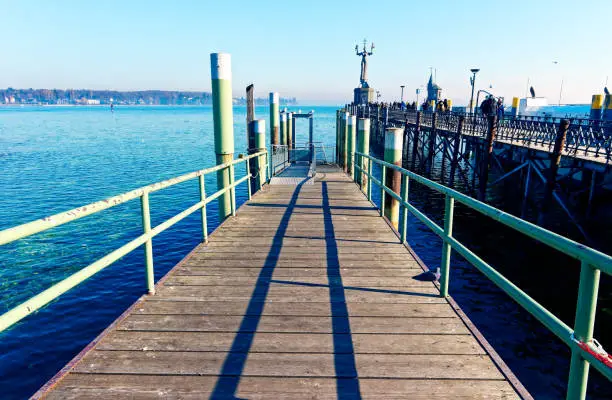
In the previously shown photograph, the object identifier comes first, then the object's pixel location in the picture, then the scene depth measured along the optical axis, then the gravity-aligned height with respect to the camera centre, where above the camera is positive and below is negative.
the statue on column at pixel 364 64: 63.03 +9.32
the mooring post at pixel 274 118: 21.33 +0.24
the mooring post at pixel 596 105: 27.89 +1.34
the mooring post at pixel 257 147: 10.77 -0.72
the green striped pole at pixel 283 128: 24.25 -0.33
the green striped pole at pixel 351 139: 15.44 -0.63
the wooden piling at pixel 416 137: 25.57 -0.93
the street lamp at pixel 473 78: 26.22 +3.38
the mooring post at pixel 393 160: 7.52 -0.70
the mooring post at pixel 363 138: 12.69 -0.47
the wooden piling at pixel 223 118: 6.87 +0.08
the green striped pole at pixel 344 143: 18.53 -0.95
